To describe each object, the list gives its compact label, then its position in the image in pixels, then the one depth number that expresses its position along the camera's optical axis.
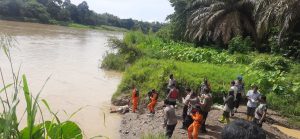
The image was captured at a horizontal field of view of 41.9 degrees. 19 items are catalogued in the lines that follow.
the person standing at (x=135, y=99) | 12.92
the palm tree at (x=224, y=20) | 25.33
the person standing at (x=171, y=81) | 12.69
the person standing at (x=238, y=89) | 11.79
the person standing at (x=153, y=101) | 12.13
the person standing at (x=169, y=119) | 8.60
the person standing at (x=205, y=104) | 9.42
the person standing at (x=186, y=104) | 10.00
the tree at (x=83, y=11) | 93.36
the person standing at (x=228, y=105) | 9.99
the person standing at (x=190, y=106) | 9.37
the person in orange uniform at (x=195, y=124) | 8.41
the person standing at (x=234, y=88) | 11.40
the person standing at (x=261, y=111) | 9.17
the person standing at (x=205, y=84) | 11.35
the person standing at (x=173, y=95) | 10.84
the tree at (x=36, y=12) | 72.06
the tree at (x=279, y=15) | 17.84
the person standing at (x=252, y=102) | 10.43
